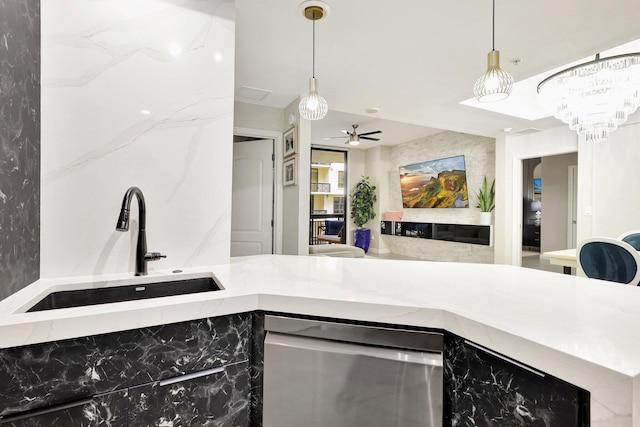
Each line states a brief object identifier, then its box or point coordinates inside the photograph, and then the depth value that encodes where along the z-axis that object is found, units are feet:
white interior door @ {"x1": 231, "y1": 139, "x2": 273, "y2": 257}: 13.85
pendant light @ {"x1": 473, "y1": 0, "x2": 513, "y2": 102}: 5.38
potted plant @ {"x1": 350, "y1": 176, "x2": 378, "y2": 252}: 26.61
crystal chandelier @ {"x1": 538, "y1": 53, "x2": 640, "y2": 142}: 7.75
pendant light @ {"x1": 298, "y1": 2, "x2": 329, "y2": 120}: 7.00
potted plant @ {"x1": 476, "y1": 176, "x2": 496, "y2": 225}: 19.45
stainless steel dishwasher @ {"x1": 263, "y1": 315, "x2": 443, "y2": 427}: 3.05
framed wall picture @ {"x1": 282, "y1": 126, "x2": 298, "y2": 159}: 12.75
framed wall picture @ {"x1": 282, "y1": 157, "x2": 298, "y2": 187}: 12.73
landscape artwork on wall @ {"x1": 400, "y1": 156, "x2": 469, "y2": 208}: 21.27
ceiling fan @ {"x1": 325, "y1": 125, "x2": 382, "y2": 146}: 18.84
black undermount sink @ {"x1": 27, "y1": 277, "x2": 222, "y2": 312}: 3.99
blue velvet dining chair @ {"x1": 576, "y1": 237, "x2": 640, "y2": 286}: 7.47
